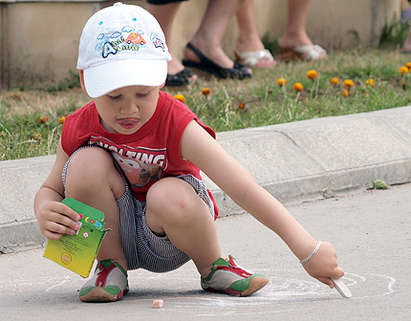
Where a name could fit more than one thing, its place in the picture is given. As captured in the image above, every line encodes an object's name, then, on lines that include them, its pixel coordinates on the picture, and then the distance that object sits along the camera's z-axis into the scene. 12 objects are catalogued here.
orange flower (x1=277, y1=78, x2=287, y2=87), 11.01
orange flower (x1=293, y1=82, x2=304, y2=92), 10.86
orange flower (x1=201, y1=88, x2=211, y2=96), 10.52
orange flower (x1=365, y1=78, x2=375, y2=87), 11.53
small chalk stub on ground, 5.20
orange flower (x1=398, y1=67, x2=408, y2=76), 11.84
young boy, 5.02
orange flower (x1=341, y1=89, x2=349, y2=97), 11.15
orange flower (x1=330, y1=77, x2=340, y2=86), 11.48
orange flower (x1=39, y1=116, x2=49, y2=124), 9.83
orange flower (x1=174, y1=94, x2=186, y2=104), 9.47
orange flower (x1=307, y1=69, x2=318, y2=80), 11.45
